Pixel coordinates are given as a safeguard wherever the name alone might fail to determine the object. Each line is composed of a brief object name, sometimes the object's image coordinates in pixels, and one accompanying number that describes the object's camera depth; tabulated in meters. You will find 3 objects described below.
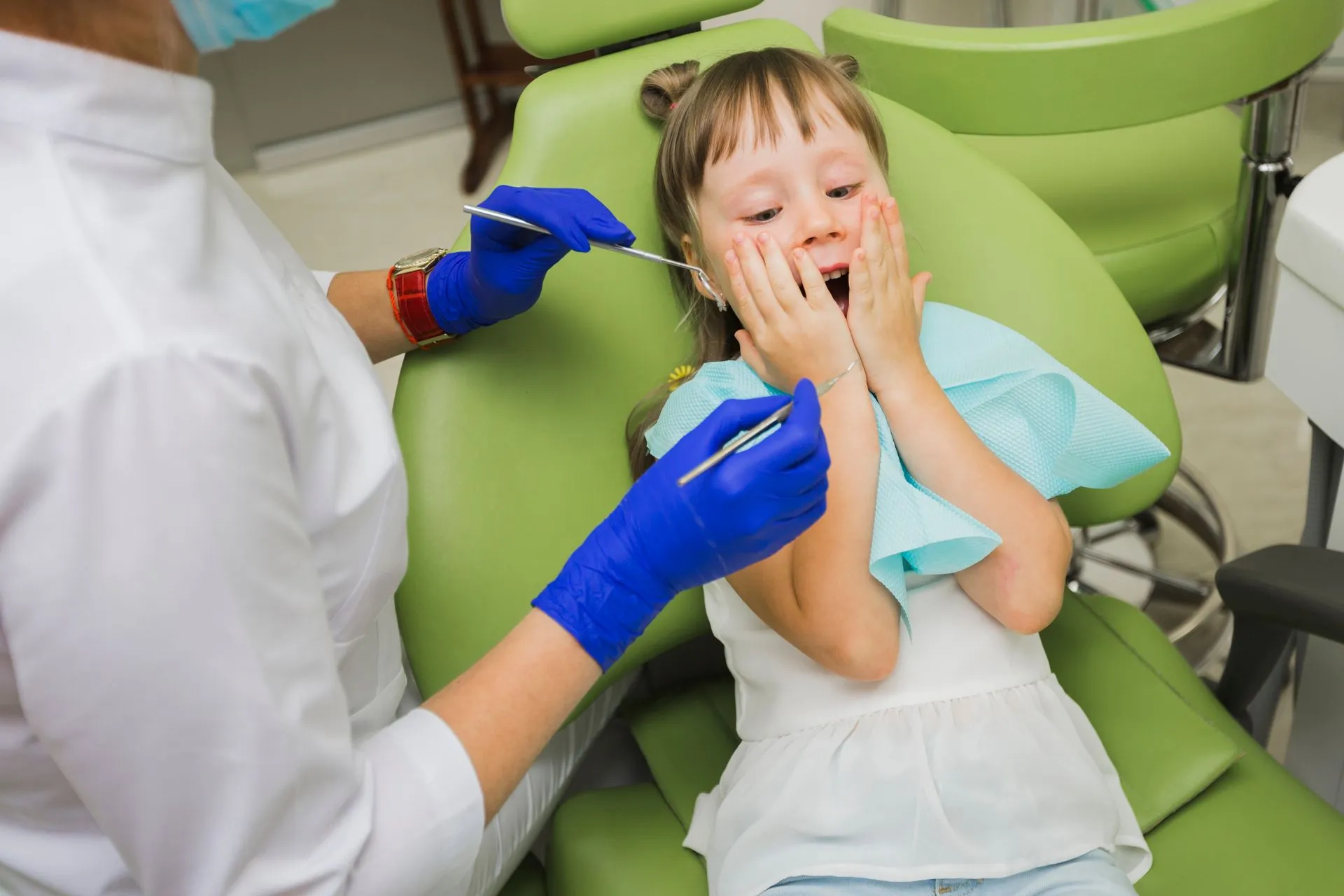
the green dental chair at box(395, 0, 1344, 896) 1.01
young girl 0.91
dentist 0.58
